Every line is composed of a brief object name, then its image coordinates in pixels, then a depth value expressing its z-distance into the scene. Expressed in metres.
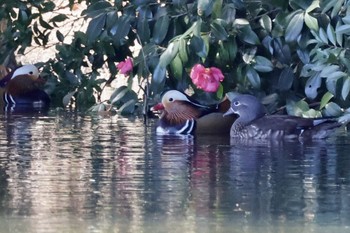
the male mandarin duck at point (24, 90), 22.36
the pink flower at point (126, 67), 18.02
